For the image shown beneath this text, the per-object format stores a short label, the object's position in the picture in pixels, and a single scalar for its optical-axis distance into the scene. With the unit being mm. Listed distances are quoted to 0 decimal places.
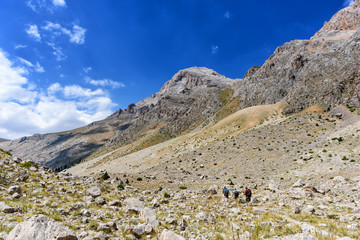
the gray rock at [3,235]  7132
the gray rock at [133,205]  12954
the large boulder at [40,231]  7036
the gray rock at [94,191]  14919
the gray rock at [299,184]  21688
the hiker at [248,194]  18062
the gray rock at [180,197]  17722
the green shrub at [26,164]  18966
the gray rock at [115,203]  13678
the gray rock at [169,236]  8802
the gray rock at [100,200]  13282
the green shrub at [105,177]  27503
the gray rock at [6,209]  9438
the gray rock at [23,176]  14829
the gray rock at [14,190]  12164
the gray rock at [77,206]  11411
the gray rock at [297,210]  13395
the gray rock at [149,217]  11019
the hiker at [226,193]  19094
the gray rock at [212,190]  20788
